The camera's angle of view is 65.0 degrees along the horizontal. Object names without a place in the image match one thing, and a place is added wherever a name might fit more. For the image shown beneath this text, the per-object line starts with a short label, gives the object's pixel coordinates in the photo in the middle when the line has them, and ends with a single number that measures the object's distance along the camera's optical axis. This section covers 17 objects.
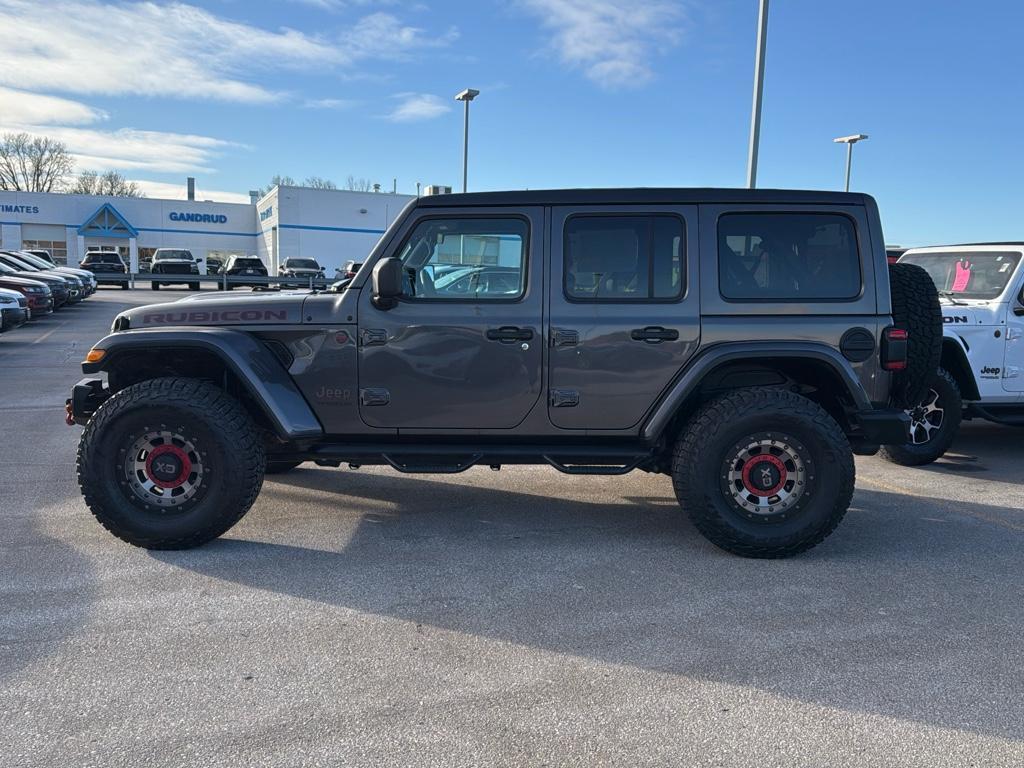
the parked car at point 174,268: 36.06
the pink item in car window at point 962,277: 7.75
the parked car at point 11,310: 16.06
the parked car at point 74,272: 25.75
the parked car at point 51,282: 20.78
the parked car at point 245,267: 36.33
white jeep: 6.95
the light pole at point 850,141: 22.36
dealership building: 45.88
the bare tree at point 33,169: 76.88
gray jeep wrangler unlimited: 4.57
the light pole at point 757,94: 11.59
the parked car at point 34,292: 19.42
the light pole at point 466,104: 22.91
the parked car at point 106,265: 36.88
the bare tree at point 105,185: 81.31
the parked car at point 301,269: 37.03
